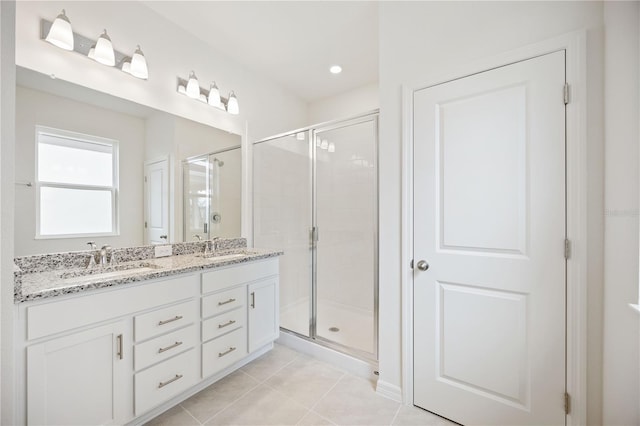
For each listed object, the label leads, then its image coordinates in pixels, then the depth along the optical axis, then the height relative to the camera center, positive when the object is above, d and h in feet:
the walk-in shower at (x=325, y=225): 7.32 -0.38
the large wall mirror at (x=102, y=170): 4.86 +0.96
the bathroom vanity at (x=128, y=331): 3.68 -2.05
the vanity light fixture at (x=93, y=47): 4.92 +3.39
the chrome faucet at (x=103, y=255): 5.44 -0.86
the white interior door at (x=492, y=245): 4.24 -0.58
